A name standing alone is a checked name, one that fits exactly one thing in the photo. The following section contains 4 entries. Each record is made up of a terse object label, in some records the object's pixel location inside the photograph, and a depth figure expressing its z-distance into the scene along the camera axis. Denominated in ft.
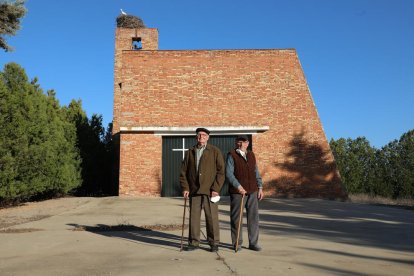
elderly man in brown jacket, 18.15
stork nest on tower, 79.61
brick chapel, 55.77
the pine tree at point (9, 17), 34.76
